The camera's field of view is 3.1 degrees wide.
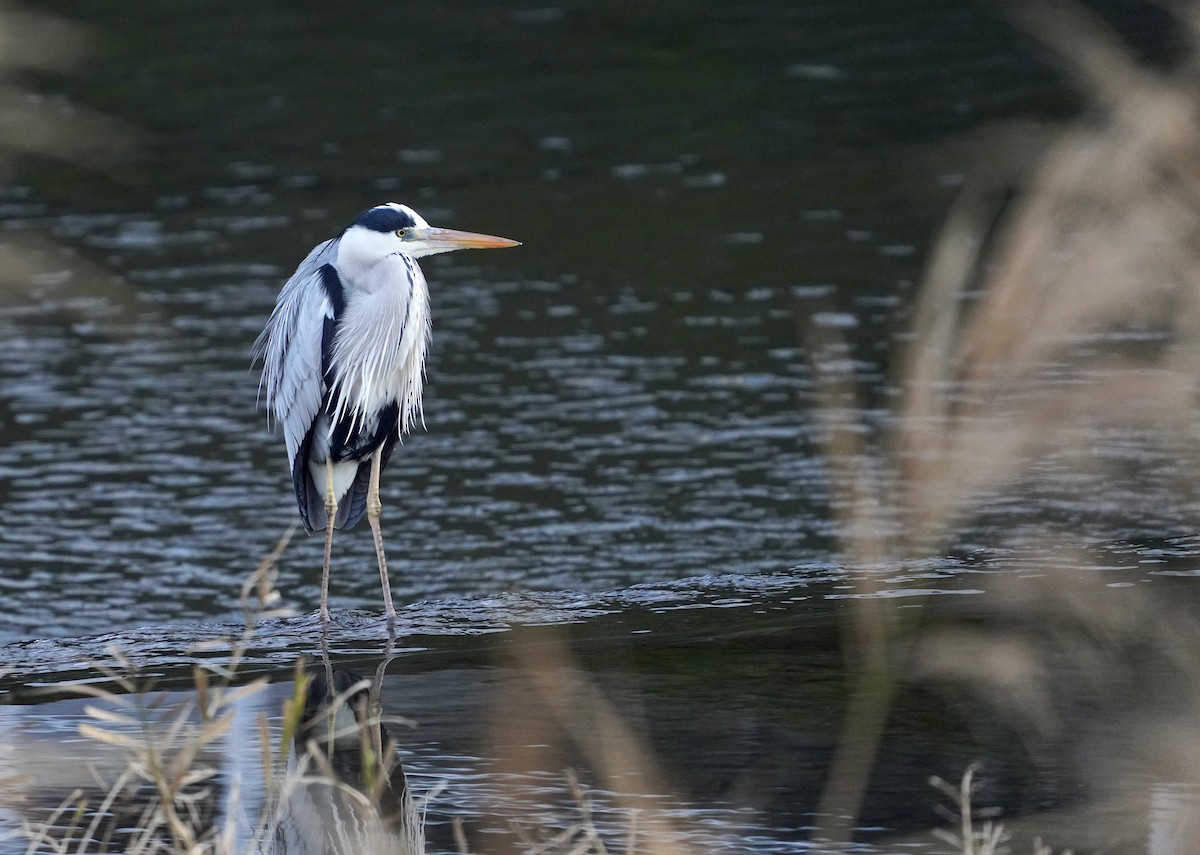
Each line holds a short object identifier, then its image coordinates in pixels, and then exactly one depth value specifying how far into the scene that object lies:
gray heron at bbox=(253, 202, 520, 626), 27.32
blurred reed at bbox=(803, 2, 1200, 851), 13.11
